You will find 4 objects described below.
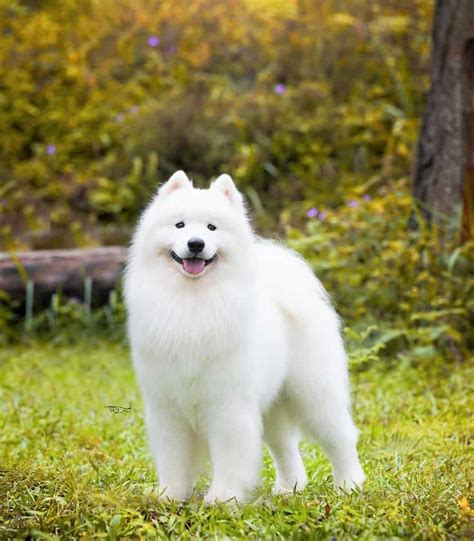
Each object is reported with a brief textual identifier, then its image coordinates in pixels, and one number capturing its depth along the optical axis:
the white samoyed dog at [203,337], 3.61
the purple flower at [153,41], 12.07
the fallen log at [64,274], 7.89
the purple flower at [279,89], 10.58
